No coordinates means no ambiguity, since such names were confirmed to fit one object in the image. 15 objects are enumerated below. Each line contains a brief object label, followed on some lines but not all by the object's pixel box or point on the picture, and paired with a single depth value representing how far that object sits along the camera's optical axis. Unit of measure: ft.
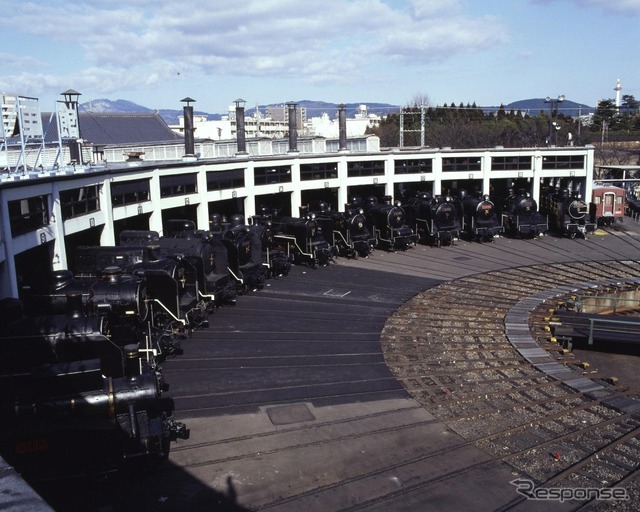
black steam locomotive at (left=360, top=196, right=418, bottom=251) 113.91
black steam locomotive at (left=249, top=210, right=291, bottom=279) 89.92
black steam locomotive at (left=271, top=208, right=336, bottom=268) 100.32
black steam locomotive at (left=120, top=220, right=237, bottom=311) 71.10
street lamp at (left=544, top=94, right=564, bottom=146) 147.02
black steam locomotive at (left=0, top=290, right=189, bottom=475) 35.78
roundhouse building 64.23
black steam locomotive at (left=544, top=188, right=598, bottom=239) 122.72
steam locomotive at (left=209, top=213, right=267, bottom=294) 81.35
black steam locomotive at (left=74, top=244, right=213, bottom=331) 62.08
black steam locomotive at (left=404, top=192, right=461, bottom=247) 118.01
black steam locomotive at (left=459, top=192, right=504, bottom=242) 121.49
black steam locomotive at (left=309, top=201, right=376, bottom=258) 107.96
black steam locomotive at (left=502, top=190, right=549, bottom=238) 124.36
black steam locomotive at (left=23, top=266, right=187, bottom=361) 55.88
